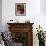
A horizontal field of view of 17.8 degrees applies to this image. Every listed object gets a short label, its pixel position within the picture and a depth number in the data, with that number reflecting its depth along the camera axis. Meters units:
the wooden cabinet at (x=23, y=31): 5.70
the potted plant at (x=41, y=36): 5.69
